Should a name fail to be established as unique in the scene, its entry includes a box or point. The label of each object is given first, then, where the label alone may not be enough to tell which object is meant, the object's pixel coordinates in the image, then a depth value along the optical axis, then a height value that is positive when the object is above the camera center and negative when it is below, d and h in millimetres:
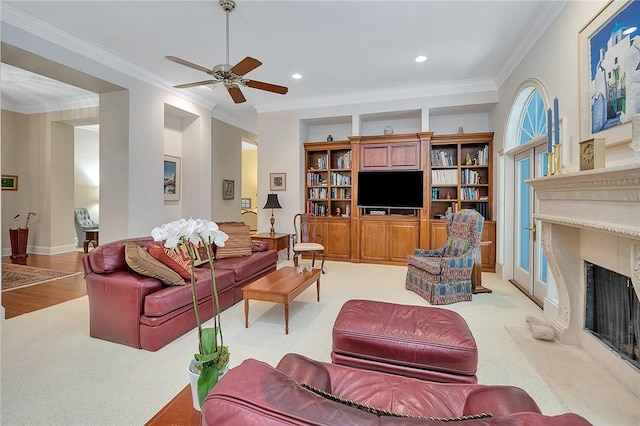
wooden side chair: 4887 -458
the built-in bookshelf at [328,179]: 5875 +644
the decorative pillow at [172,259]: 2785 -455
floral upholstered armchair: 3459 -683
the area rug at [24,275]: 4105 -976
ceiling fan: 2799 +1372
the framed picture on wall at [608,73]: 1936 +987
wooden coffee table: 2672 -723
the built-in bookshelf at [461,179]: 5020 +545
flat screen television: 5281 +396
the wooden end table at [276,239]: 5300 -519
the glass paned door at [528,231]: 3533 -273
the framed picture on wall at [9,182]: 6098 +583
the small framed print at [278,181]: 5979 +586
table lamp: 5676 +137
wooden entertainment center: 5156 +353
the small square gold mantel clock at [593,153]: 2023 +395
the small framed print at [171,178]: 5707 +634
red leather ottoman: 1633 -758
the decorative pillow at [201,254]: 2998 -498
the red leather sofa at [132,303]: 2375 -759
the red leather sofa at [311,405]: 543 -380
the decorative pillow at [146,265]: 2412 -444
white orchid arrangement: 1059 -154
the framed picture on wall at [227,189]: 6820 +505
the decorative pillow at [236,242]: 3826 -413
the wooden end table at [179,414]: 1029 -728
